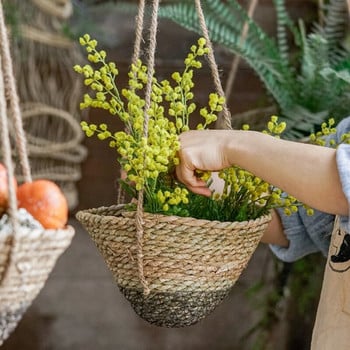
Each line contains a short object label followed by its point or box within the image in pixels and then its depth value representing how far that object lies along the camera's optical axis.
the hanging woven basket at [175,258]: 1.57
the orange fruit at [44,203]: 1.38
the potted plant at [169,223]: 1.57
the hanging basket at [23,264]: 1.33
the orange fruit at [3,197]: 1.37
